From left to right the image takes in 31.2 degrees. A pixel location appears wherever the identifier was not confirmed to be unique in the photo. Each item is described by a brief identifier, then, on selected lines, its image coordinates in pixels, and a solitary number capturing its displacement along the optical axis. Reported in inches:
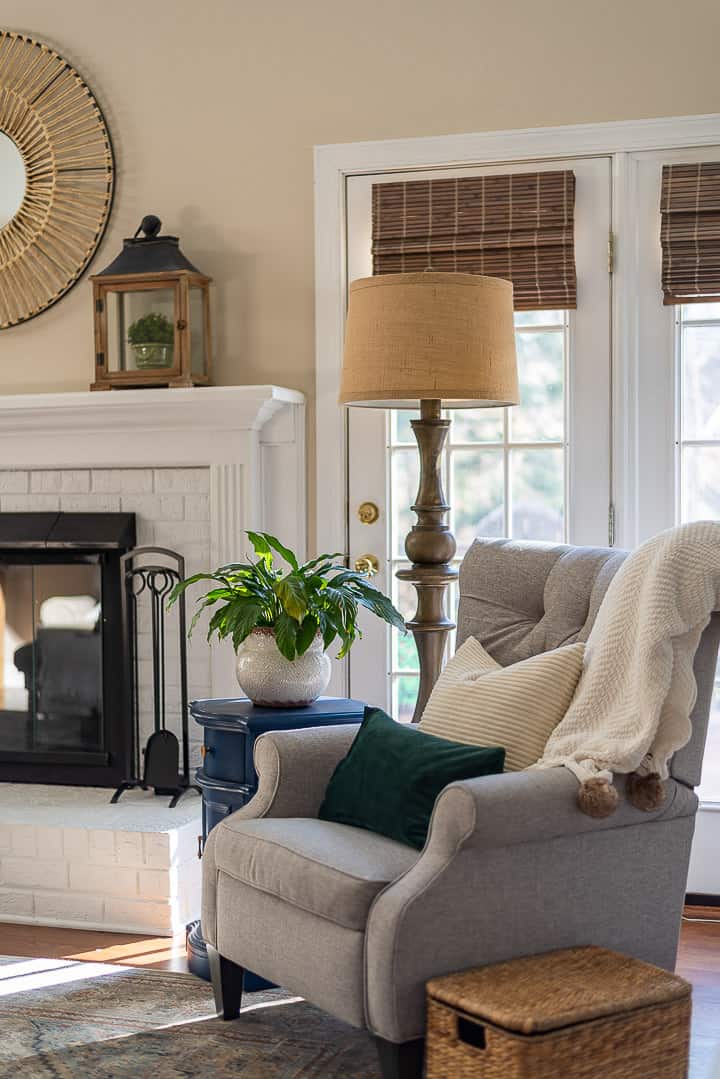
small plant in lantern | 151.8
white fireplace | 138.3
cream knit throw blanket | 98.0
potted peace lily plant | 118.8
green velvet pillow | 99.0
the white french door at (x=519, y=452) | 144.9
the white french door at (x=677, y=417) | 142.9
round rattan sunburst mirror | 159.9
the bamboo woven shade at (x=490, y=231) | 144.5
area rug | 102.5
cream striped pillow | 103.7
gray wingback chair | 90.4
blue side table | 118.5
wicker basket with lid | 82.7
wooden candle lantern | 150.6
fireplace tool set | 149.5
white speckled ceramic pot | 121.2
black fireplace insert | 157.1
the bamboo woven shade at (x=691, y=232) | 139.3
